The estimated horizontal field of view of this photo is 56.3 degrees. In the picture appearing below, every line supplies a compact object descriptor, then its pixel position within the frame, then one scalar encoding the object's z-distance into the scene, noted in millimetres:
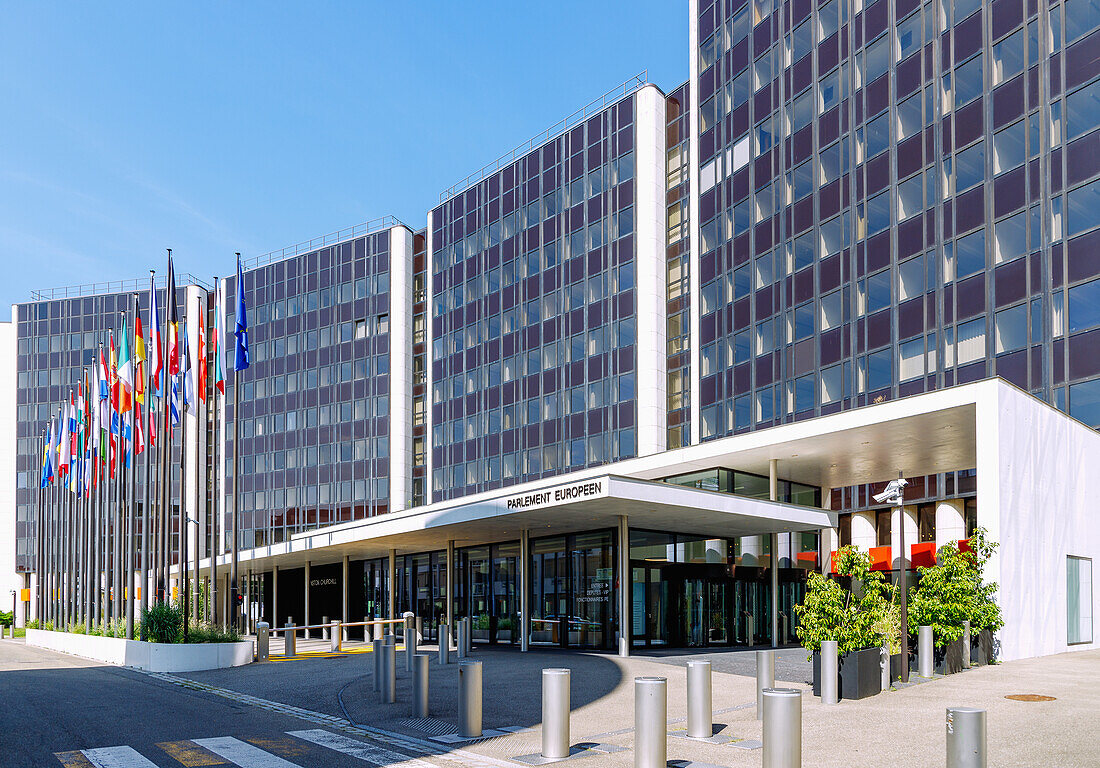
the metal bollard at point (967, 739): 8250
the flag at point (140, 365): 34156
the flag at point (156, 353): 32656
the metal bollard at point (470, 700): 13211
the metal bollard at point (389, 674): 16969
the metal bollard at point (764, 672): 14359
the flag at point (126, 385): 34938
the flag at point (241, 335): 32938
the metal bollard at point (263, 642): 29922
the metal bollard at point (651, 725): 10492
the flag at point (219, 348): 34500
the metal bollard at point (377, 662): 17781
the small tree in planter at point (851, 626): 15438
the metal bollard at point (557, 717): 11516
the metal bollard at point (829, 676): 15094
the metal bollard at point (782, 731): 9469
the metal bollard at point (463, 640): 27266
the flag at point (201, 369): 34031
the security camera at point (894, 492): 18844
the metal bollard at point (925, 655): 17984
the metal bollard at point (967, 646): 19141
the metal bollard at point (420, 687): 15359
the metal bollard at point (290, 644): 31944
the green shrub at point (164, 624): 28500
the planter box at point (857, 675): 15375
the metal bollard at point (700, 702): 12820
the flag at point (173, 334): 32438
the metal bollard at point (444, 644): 24875
